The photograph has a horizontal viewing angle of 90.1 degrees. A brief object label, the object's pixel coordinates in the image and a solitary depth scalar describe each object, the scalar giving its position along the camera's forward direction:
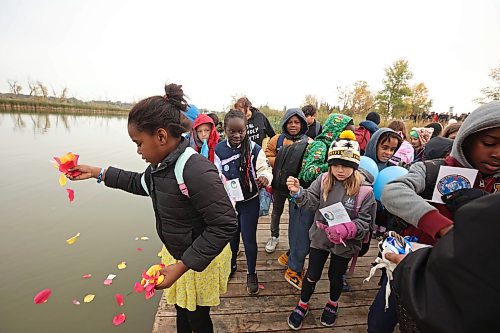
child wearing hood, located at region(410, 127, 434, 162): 3.41
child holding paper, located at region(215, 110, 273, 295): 2.18
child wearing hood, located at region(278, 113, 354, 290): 2.27
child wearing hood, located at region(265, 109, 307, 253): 2.63
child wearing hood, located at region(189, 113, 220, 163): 2.56
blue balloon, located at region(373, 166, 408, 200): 1.98
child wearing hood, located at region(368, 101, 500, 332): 0.96
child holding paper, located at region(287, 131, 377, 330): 1.82
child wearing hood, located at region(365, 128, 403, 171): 2.41
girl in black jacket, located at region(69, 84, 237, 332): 1.19
